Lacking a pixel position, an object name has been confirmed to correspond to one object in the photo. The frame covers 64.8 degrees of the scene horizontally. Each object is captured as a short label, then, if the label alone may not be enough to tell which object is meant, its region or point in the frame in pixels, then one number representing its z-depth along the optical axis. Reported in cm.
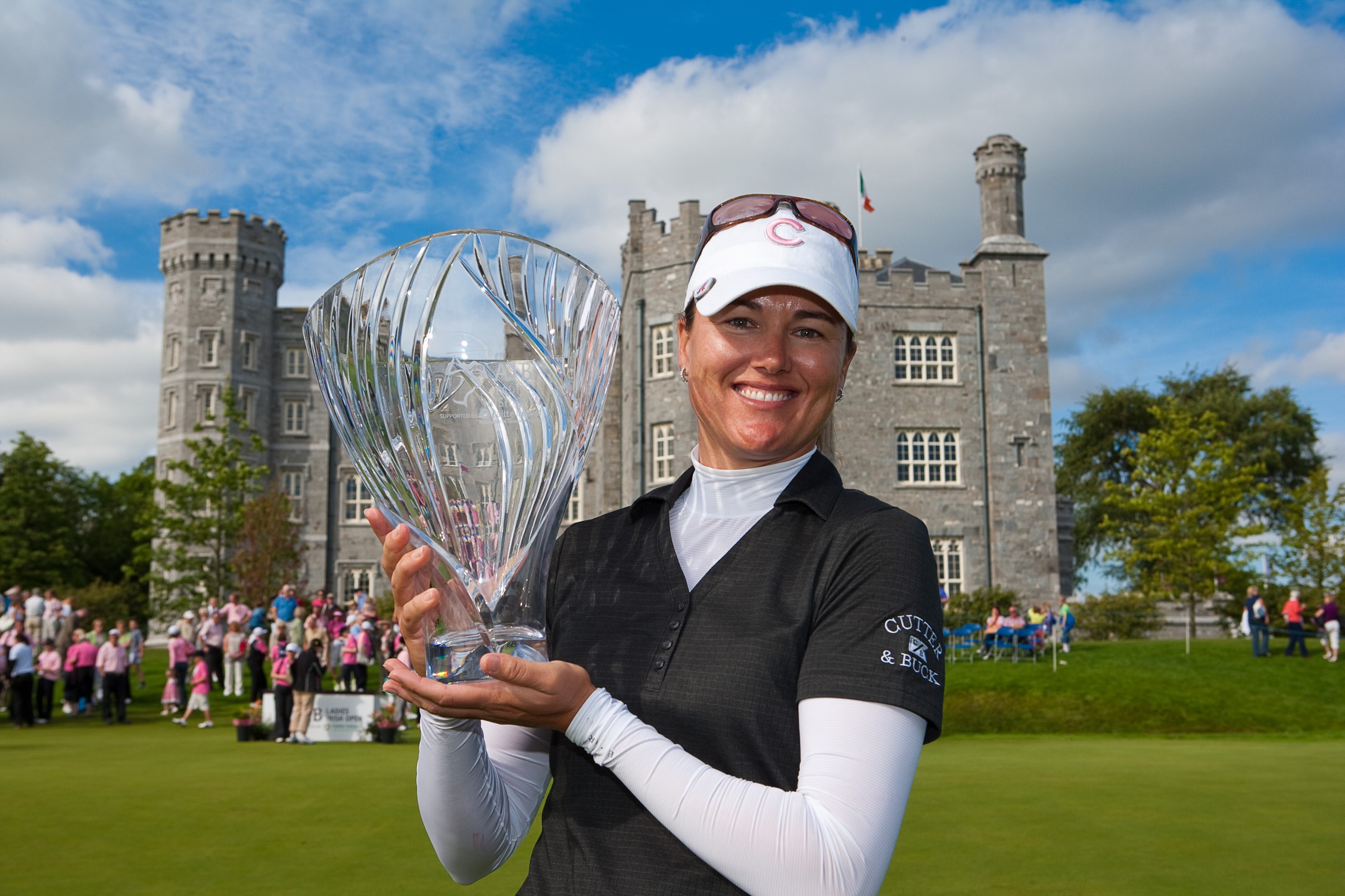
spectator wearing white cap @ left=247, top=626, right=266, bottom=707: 1953
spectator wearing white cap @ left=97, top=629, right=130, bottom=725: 1877
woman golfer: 155
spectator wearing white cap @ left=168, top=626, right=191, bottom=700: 2027
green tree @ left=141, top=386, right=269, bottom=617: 3559
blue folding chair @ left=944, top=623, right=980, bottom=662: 2627
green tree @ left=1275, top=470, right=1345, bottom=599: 3294
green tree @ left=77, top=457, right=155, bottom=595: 5850
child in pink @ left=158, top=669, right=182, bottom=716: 2039
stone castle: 3559
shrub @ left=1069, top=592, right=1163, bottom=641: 3353
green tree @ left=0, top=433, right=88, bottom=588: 4972
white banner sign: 1581
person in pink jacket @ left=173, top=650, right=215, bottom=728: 1875
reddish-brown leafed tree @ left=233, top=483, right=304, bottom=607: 3550
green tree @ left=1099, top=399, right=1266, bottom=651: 3253
